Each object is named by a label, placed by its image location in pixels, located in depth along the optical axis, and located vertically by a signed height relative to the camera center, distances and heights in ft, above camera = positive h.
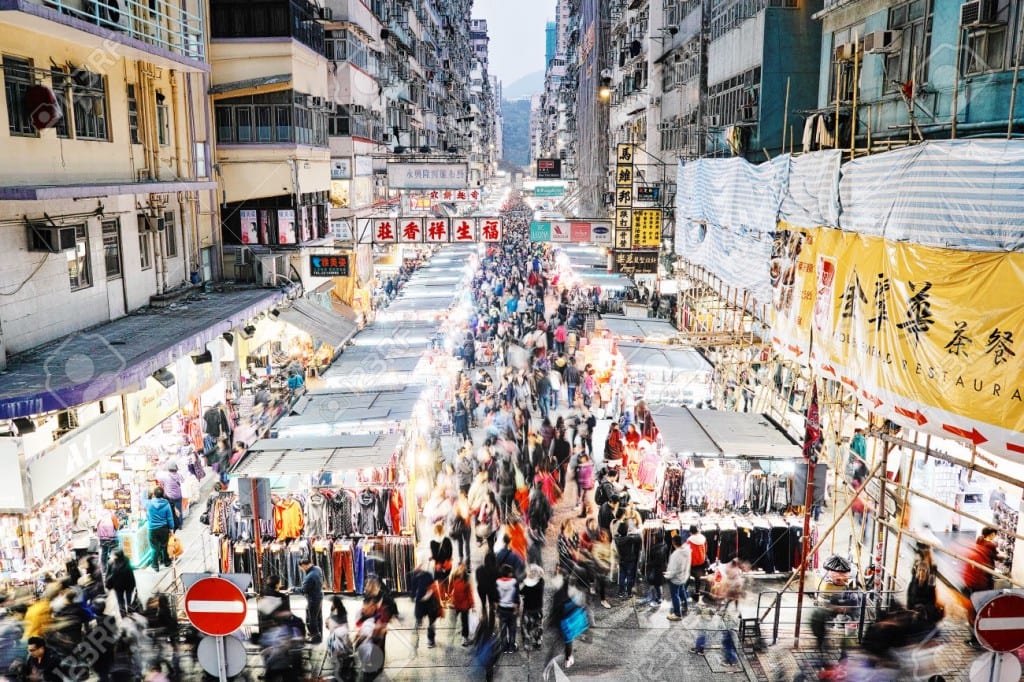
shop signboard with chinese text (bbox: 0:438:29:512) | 33.30 -11.29
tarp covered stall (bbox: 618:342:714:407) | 59.88 -13.10
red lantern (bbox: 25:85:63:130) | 39.83 +4.41
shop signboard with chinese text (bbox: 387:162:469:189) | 83.10 +2.33
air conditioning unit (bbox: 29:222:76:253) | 40.63 -1.89
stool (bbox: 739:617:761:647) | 35.19 -18.36
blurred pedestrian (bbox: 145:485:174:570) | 41.91 -16.54
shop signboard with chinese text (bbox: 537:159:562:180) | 131.64 +4.52
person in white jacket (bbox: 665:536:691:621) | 37.06 -16.89
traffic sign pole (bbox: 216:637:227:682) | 23.49 -13.15
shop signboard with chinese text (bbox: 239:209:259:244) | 69.21 -2.34
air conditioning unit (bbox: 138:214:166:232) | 53.72 -1.60
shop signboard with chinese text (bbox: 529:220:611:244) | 79.97 -3.29
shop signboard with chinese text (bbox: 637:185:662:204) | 83.10 +0.35
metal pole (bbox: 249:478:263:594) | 37.52 -16.08
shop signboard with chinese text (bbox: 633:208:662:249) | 80.64 -2.87
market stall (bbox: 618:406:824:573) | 40.16 -14.90
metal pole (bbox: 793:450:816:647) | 34.17 -13.44
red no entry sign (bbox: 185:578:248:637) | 23.52 -11.44
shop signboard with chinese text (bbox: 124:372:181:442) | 46.93 -12.33
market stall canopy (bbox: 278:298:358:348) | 68.18 -10.62
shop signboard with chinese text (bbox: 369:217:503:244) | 75.92 -2.99
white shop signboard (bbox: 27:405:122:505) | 34.96 -11.85
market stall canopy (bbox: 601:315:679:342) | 67.67 -11.26
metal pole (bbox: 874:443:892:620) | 30.17 -15.42
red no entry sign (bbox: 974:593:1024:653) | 21.25 -10.91
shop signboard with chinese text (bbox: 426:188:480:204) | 125.18 +0.32
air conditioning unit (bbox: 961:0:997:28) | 32.63 +7.23
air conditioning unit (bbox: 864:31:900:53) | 41.32 +7.79
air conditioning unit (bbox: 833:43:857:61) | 37.46 +6.81
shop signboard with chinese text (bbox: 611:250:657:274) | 85.88 -6.72
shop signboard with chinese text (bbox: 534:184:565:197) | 123.75 +1.01
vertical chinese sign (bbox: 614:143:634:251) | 80.43 +0.00
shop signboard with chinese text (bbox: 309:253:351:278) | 71.36 -5.76
